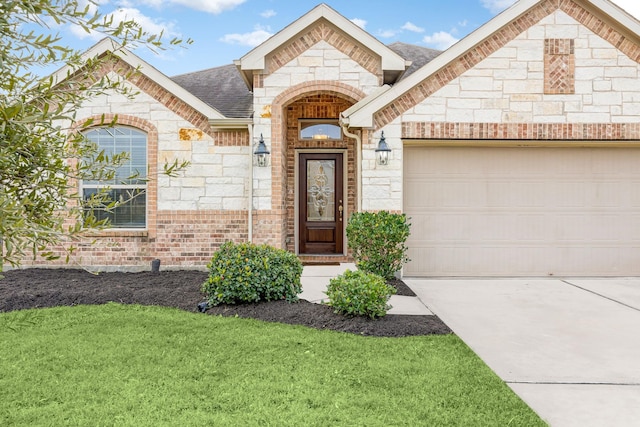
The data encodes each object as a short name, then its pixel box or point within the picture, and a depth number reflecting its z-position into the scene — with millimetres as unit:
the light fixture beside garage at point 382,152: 8828
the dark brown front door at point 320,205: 11500
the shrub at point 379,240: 8297
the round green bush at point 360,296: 5746
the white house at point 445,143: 8906
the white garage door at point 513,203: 9344
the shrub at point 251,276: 6398
